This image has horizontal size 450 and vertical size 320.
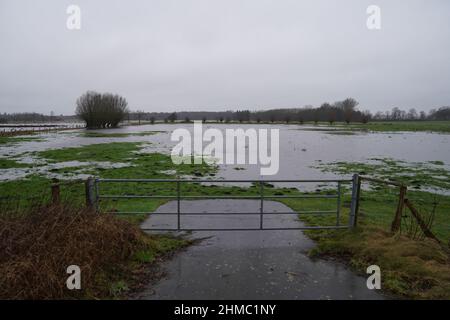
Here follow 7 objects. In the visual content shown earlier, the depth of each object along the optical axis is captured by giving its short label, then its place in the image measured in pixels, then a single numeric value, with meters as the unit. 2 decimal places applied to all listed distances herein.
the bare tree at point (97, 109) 82.56
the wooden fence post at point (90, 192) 6.25
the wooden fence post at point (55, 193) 5.62
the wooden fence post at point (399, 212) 5.94
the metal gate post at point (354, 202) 6.39
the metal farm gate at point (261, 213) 6.32
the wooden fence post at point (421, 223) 5.91
